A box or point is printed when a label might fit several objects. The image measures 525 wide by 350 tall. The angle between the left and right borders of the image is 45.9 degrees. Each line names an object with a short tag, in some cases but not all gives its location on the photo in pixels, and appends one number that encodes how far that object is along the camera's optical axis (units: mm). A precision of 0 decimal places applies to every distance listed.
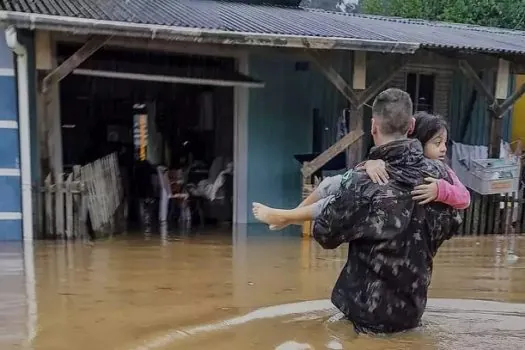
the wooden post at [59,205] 7727
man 3400
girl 3359
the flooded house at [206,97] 7785
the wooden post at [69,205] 7738
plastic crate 9781
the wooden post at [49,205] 7730
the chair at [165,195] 10188
